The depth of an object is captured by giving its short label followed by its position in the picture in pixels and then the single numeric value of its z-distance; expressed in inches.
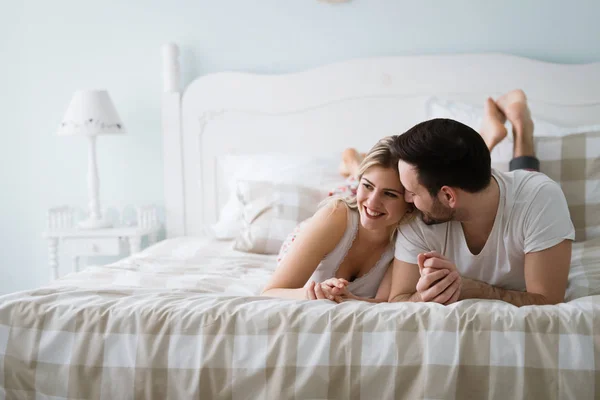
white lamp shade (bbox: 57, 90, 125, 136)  119.0
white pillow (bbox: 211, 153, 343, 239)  107.3
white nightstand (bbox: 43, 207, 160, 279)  121.0
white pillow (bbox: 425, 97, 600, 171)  100.9
